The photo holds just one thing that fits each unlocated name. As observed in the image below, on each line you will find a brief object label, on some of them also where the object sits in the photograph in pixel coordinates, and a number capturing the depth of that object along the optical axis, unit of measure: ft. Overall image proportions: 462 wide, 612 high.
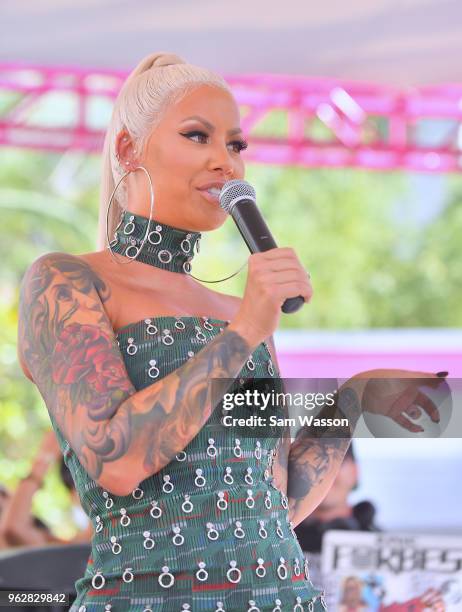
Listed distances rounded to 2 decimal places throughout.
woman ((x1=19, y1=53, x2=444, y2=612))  7.32
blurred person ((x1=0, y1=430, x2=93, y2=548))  26.94
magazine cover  16.28
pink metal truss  31.72
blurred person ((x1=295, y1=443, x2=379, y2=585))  22.61
